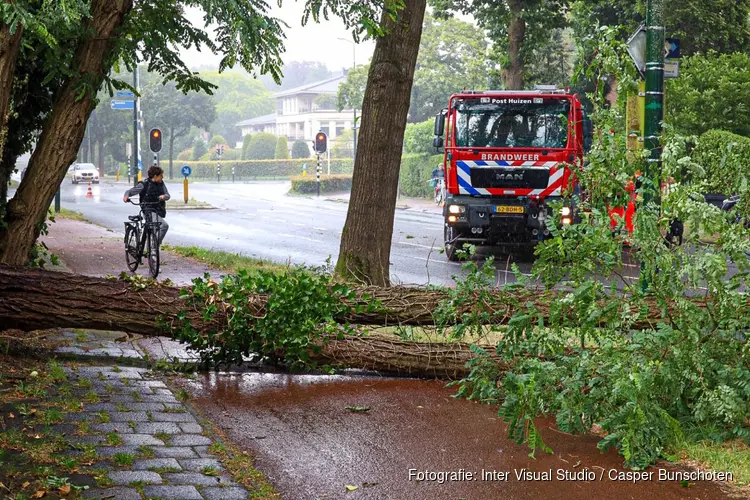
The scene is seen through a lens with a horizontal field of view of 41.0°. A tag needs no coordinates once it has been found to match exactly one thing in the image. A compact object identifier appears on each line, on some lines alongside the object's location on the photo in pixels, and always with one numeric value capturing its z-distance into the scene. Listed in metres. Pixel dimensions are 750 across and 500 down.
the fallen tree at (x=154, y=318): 8.00
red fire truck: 18.05
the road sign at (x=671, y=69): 11.48
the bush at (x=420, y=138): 48.75
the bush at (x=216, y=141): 98.84
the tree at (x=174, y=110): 84.81
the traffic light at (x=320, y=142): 50.02
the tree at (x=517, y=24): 27.42
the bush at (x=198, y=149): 99.31
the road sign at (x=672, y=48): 11.90
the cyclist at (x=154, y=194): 15.23
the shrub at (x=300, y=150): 92.75
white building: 112.69
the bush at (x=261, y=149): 93.00
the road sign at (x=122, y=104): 31.05
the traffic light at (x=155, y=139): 36.12
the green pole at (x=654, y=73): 9.49
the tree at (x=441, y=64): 64.50
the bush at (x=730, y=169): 6.61
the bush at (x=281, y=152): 90.77
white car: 63.09
